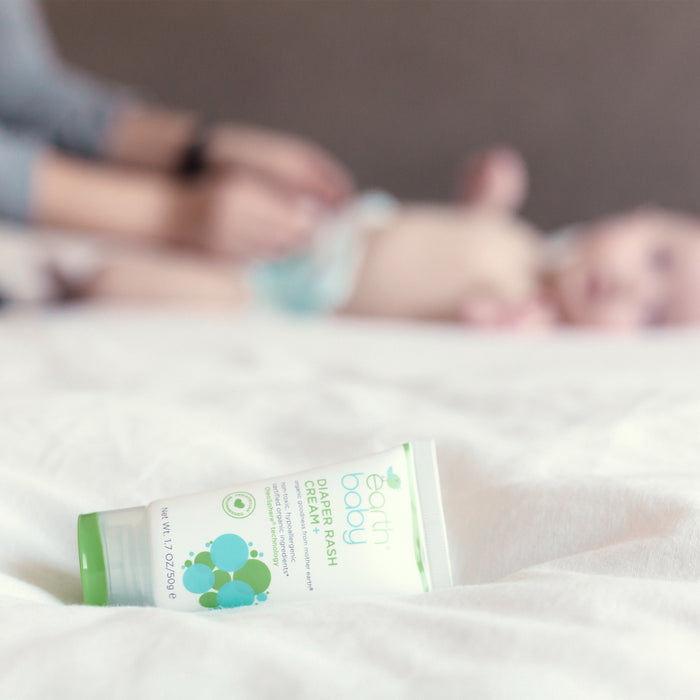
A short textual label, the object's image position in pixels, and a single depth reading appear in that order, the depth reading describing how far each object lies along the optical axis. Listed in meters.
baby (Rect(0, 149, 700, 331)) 1.10
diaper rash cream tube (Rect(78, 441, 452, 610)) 0.39
